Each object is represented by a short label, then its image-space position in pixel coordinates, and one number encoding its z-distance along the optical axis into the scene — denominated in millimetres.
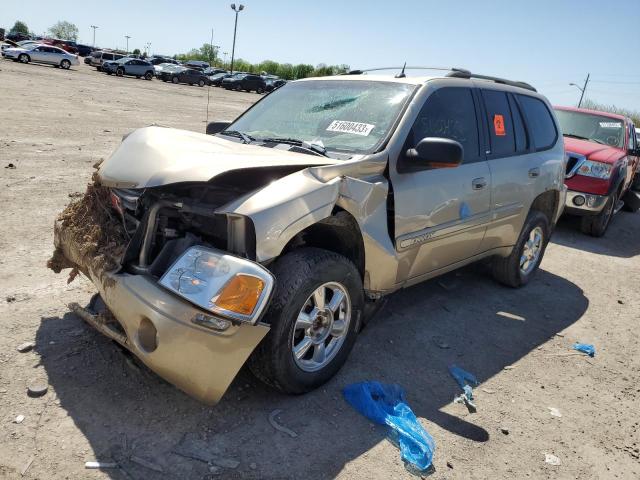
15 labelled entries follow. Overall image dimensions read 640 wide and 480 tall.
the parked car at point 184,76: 42719
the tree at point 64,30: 127750
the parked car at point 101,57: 42031
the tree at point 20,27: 115875
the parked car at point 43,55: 35844
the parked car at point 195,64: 54375
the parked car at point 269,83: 45688
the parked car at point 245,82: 44312
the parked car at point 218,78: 45306
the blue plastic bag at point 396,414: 2670
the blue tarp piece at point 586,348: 4184
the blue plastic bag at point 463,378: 3419
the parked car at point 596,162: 7945
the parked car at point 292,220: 2488
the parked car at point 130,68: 39719
